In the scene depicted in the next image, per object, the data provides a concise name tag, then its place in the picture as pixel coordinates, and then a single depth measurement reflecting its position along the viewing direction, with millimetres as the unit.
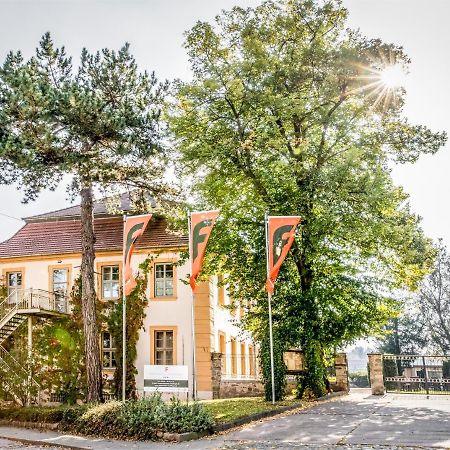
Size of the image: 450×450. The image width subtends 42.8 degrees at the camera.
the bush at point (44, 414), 14555
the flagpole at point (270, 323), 16828
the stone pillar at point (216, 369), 24219
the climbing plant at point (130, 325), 24125
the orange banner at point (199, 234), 15258
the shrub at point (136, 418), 12398
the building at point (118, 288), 24672
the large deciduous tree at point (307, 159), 20219
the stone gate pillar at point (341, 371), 24938
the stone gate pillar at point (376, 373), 23078
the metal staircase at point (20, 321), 20078
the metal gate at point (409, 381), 24545
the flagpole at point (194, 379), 14252
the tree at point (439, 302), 47469
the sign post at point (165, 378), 13688
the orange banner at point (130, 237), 16438
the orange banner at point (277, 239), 16766
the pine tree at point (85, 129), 15586
